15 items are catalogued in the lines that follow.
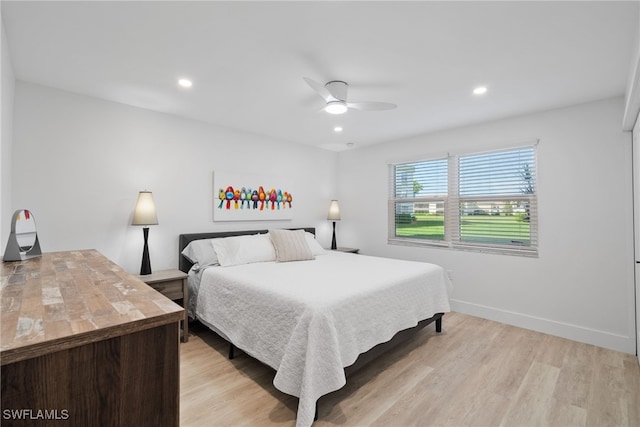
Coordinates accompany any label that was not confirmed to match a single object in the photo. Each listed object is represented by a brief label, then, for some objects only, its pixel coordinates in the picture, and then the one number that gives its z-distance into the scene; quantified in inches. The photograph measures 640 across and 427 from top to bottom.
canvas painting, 148.6
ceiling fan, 97.0
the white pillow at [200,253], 123.9
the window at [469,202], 135.3
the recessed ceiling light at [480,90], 104.3
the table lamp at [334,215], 195.2
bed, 71.0
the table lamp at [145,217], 115.8
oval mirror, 65.7
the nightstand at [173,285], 110.9
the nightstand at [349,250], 189.3
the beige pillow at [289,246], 135.9
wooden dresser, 27.8
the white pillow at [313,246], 155.9
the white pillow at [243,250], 125.1
